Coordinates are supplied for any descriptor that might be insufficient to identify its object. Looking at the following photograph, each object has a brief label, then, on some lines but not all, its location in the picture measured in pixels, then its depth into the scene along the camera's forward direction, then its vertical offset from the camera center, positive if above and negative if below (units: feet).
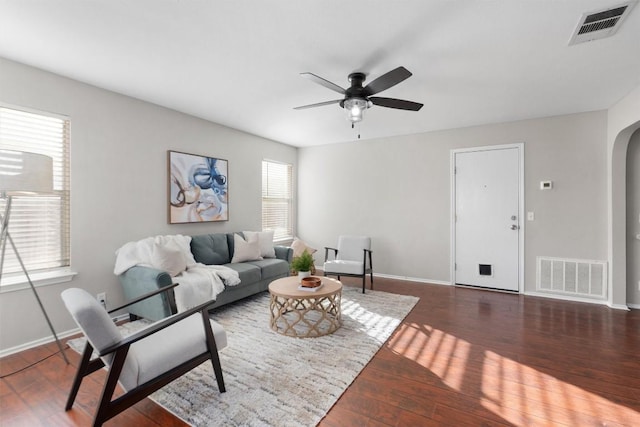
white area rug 6.13 -4.06
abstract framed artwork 12.85 +1.15
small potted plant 11.13 -1.96
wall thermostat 13.76 +1.31
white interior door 14.53 -0.24
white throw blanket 9.97 -1.98
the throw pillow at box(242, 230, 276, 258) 14.93 -1.50
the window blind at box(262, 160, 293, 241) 18.43 +0.90
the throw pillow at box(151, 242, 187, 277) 10.19 -1.60
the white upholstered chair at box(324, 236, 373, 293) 14.56 -2.43
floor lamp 7.01 +0.89
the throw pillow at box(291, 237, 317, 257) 17.26 -1.99
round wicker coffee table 9.66 -3.27
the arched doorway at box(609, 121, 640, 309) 12.21 -0.39
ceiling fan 8.49 +3.48
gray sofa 9.53 -2.38
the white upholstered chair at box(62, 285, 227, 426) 5.09 -2.78
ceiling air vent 6.28 +4.31
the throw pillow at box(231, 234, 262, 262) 13.88 -1.70
